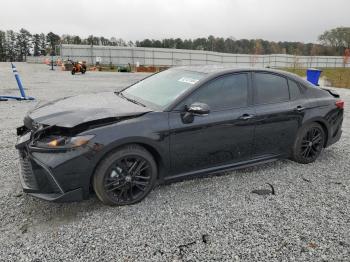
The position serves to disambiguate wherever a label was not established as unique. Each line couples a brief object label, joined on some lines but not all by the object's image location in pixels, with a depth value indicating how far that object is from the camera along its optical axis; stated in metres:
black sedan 3.06
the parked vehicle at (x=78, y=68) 24.08
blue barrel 15.72
